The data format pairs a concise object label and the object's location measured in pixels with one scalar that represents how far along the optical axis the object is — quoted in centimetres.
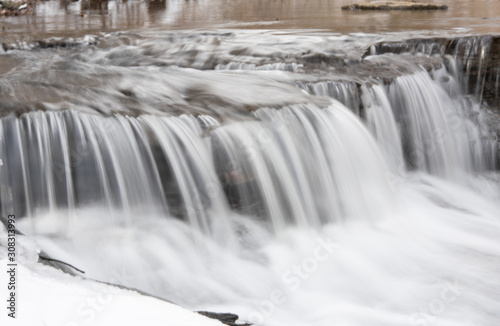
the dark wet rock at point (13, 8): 1146
